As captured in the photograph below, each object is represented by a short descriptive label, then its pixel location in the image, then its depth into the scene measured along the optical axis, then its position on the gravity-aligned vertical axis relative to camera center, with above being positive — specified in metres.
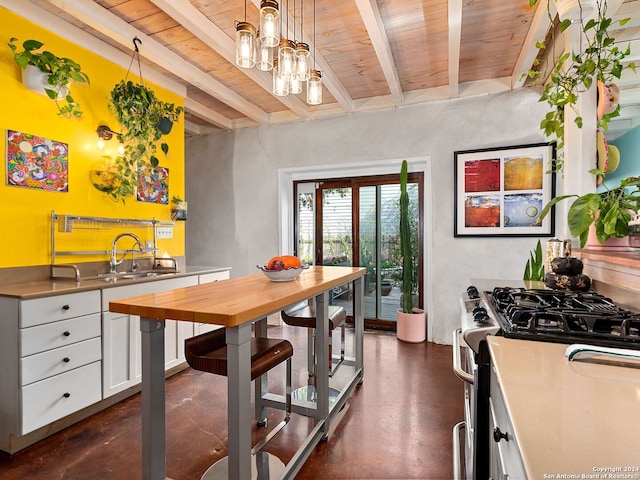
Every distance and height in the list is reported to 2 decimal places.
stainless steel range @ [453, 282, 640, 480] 0.93 -0.28
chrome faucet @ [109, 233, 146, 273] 2.73 -0.14
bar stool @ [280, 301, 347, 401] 2.32 -0.60
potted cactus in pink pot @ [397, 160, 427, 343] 3.65 -0.55
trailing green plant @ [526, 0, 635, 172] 1.70 +0.86
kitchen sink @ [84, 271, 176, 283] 2.53 -0.32
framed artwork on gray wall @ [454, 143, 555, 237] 3.26 +0.42
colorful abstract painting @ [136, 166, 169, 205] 3.08 +0.45
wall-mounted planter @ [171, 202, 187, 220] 3.39 +0.24
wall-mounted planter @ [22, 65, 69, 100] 2.18 +0.98
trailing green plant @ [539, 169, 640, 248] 1.44 +0.10
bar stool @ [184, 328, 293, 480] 1.40 -0.53
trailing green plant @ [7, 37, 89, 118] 2.14 +1.08
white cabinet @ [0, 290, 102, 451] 1.83 -0.70
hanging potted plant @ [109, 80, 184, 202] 2.79 +0.91
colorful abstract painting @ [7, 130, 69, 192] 2.17 +0.48
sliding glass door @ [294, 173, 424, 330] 4.07 +0.02
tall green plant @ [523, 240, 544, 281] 2.60 -0.27
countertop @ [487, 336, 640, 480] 0.43 -0.29
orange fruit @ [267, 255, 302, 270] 1.85 -0.15
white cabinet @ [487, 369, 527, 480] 0.65 -0.46
